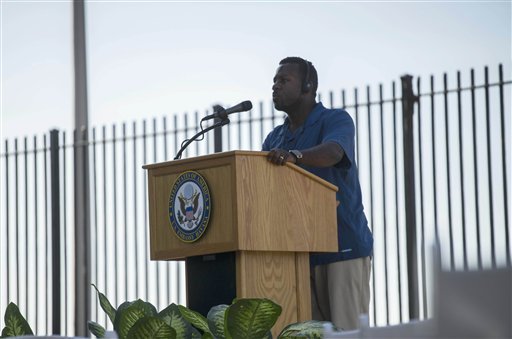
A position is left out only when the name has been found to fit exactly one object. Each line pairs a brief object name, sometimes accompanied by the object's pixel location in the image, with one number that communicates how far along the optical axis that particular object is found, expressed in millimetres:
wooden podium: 8911
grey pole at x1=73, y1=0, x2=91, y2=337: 18705
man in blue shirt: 10127
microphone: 9685
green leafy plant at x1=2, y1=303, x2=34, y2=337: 8246
